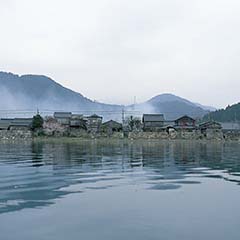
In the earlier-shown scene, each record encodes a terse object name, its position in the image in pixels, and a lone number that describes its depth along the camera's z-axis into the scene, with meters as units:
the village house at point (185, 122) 74.75
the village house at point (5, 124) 77.91
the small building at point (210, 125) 72.94
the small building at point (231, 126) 77.16
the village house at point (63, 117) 74.86
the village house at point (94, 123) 74.08
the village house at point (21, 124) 74.31
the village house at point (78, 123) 75.50
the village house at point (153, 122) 74.75
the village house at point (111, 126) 74.00
